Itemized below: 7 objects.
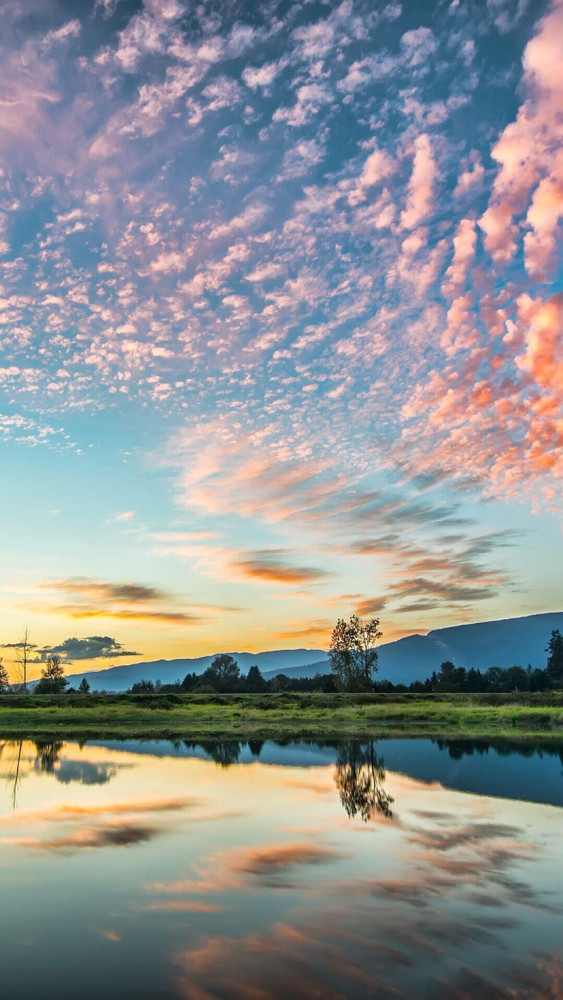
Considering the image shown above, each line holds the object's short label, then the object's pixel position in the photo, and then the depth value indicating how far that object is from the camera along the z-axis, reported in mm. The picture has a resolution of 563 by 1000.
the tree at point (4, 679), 146375
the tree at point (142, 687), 123712
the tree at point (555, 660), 117888
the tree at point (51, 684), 116062
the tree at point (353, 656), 104750
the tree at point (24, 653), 125144
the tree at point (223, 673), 132038
